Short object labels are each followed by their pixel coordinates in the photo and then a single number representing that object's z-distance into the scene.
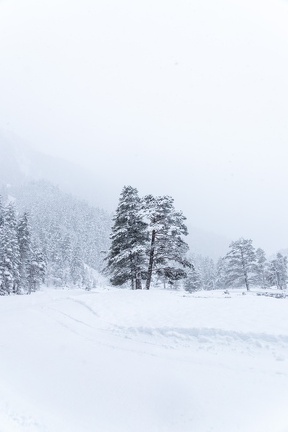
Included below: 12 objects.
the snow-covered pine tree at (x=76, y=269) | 97.64
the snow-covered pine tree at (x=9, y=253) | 39.50
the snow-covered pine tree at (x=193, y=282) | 64.96
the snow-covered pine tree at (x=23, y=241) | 45.25
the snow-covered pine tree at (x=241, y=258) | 48.07
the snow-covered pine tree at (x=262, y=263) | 64.00
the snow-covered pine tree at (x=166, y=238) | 26.45
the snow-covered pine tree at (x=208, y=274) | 83.24
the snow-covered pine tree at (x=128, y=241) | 27.95
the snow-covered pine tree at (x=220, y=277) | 74.25
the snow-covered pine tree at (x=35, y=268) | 55.51
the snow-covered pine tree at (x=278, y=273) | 63.72
